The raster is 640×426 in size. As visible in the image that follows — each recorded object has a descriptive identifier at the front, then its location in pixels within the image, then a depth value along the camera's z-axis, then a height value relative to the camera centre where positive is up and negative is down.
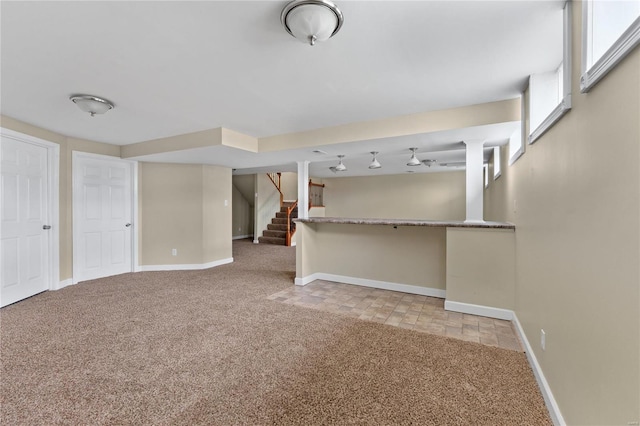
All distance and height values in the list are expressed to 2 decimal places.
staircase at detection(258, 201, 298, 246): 8.56 -0.62
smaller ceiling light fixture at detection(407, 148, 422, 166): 4.01 +0.75
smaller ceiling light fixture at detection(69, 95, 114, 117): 2.50 +0.99
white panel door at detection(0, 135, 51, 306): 3.23 -0.13
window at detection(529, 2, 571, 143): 2.06 +0.89
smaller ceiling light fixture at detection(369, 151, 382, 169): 4.09 +0.76
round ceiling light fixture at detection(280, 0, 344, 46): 1.38 +1.01
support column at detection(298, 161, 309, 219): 4.55 +0.36
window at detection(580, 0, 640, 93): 1.01 +0.74
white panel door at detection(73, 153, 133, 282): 4.24 -0.10
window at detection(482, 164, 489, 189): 5.30 +0.71
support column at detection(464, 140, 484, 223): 3.15 +0.34
